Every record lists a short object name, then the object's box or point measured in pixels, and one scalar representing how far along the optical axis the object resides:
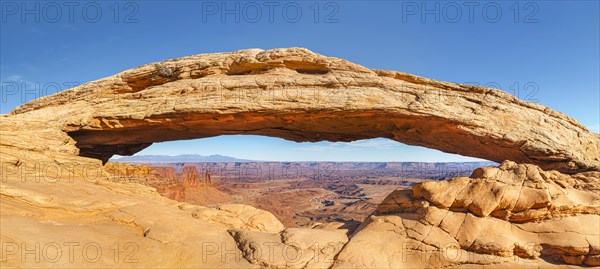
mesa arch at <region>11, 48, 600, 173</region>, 13.97
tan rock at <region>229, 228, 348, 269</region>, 8.99
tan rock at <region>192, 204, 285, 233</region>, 11.77
